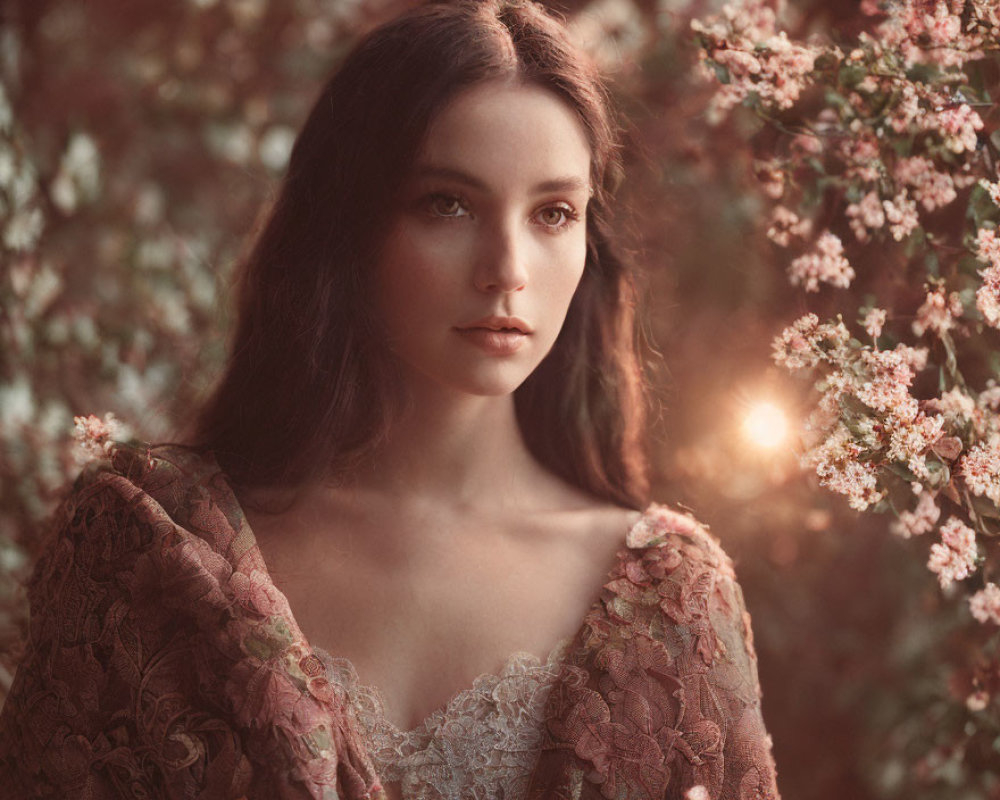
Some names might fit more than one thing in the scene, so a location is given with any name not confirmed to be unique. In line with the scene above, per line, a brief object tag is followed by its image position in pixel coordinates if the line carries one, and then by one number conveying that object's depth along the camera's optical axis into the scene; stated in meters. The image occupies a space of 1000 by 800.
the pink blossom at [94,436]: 1.89
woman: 1.64
